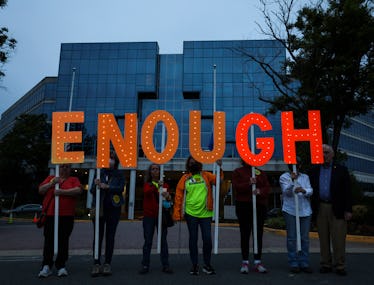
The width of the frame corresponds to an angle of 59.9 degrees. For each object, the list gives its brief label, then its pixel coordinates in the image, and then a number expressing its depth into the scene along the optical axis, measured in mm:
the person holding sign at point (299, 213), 5551
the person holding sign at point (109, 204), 5633
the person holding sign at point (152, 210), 5566
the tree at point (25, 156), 47375
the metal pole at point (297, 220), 5540
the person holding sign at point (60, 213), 5434
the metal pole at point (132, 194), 29769
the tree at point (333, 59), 13984
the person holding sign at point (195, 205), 5438
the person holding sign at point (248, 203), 5613
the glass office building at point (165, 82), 46938
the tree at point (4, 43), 14841
